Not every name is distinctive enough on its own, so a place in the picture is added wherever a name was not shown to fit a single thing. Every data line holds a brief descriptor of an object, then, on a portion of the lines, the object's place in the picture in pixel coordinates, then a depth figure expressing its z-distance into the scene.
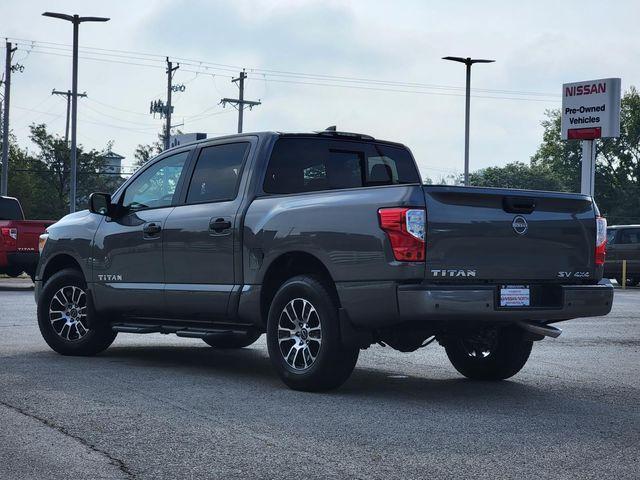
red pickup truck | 23.17
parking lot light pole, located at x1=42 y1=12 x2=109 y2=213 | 39.22
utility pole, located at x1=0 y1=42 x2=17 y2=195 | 45.06
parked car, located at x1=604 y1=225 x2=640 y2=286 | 34.00
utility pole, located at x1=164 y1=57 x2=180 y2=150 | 68.88
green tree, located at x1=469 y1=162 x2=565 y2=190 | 106.31
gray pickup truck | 7.79
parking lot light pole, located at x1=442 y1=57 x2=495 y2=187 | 44.31
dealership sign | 39.72
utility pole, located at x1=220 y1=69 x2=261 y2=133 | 68.38
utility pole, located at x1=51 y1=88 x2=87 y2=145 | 86.50
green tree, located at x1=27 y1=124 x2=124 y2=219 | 74.75
